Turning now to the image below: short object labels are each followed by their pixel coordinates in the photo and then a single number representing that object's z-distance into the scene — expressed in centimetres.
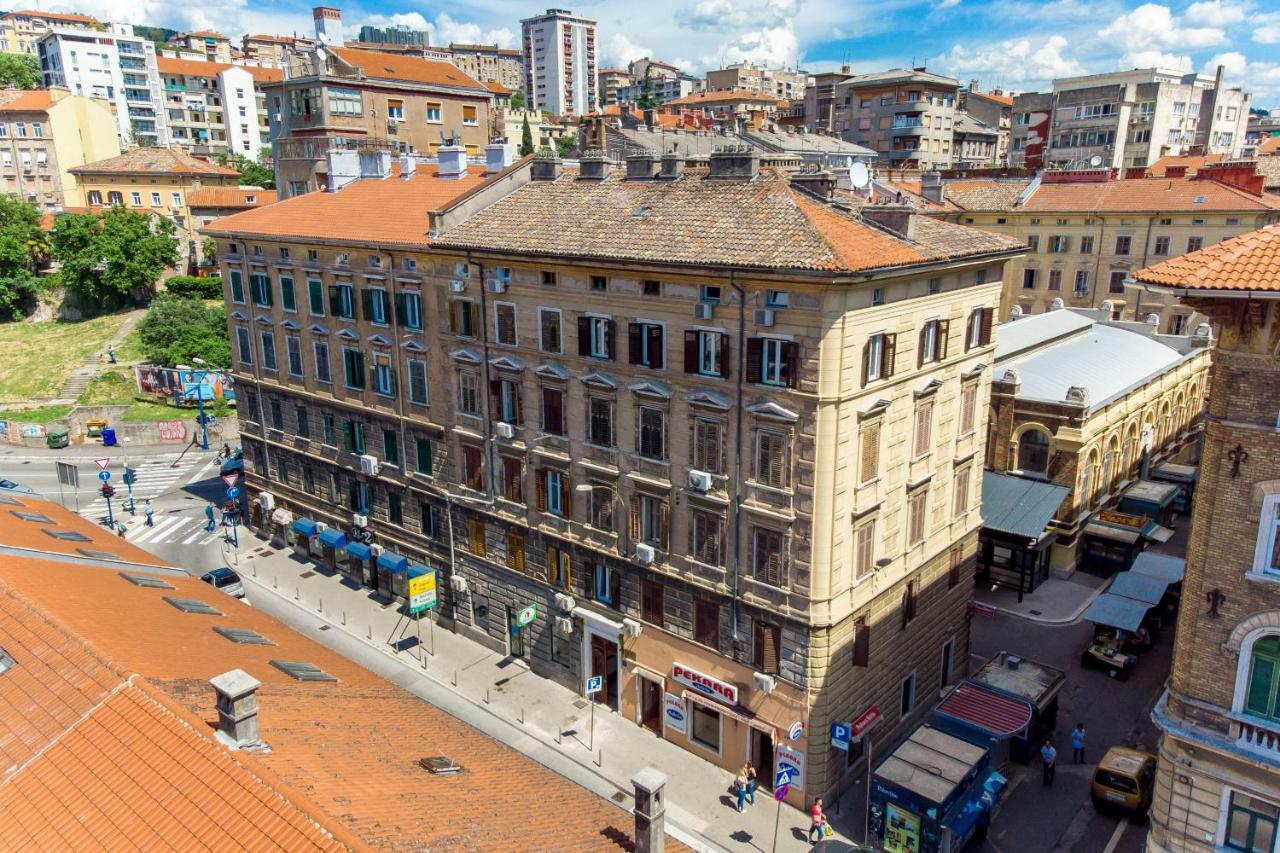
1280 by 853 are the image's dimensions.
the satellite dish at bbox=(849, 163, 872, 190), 3781
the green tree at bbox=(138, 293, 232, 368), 8156
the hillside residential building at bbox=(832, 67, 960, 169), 11800
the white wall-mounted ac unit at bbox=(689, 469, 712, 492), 3042
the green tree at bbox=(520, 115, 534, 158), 9656
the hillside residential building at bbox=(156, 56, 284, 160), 15162
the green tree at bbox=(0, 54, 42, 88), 13638
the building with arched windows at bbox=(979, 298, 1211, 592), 4656
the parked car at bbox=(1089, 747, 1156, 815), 2955
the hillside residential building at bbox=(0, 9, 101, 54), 17975
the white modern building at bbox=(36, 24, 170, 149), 14350
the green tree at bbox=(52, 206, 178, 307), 8819
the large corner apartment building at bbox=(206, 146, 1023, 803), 2867
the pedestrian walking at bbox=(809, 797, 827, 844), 2955
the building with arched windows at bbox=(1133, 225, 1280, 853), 1909
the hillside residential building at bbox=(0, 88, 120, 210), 10962
